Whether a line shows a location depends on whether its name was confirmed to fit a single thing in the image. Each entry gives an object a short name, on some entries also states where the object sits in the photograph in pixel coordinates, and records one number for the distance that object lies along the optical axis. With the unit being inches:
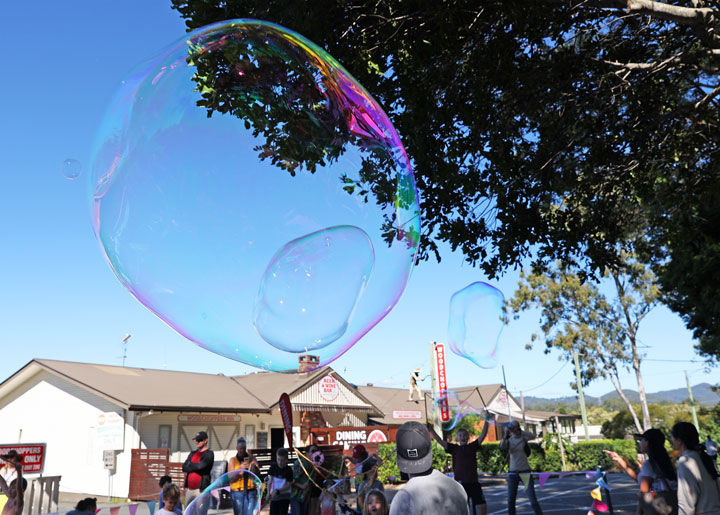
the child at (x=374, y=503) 147.9
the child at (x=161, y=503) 236.3
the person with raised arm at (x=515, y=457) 320.2
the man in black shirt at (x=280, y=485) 314.0
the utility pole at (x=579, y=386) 1128.9
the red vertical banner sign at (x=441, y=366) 902.4
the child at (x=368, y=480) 238.2
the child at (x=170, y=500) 229.3
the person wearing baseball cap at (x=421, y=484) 112.2
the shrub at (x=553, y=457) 913.5
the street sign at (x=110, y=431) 778.8
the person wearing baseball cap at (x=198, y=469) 301.7
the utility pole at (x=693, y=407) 1505.8
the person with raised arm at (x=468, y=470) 292.0
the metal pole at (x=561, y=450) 952.5
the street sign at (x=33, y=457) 442.1
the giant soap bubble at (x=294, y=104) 149.0
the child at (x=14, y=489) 254.7
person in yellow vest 321.1
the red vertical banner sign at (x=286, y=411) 268.7
